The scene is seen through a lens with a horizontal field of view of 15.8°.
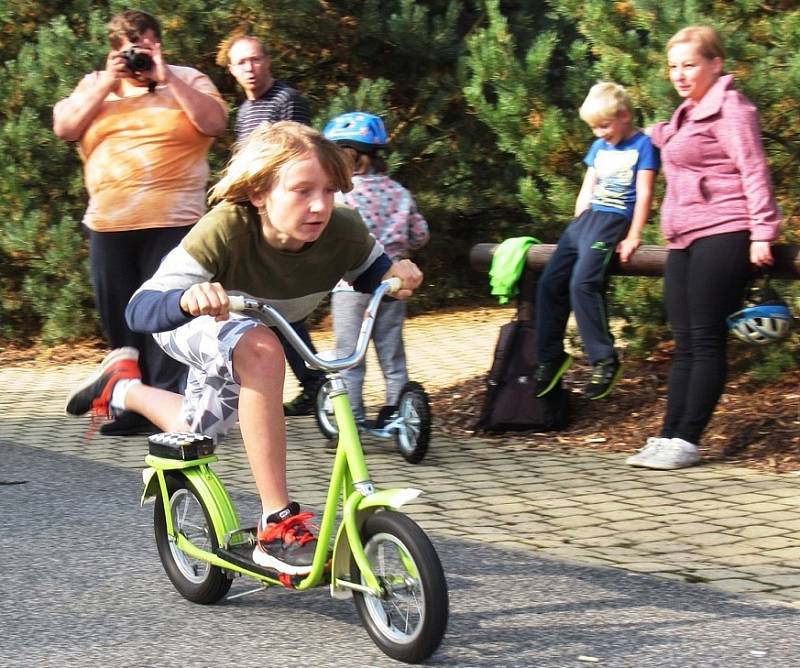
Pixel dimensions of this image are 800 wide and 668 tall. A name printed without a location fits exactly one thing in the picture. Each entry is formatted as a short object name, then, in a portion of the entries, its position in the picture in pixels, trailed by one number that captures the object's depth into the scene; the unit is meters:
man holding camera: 14.60
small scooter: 13.79
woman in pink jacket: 12.78
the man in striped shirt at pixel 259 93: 15.73
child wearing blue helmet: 14.37
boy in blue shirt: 14.38
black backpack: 15.18
